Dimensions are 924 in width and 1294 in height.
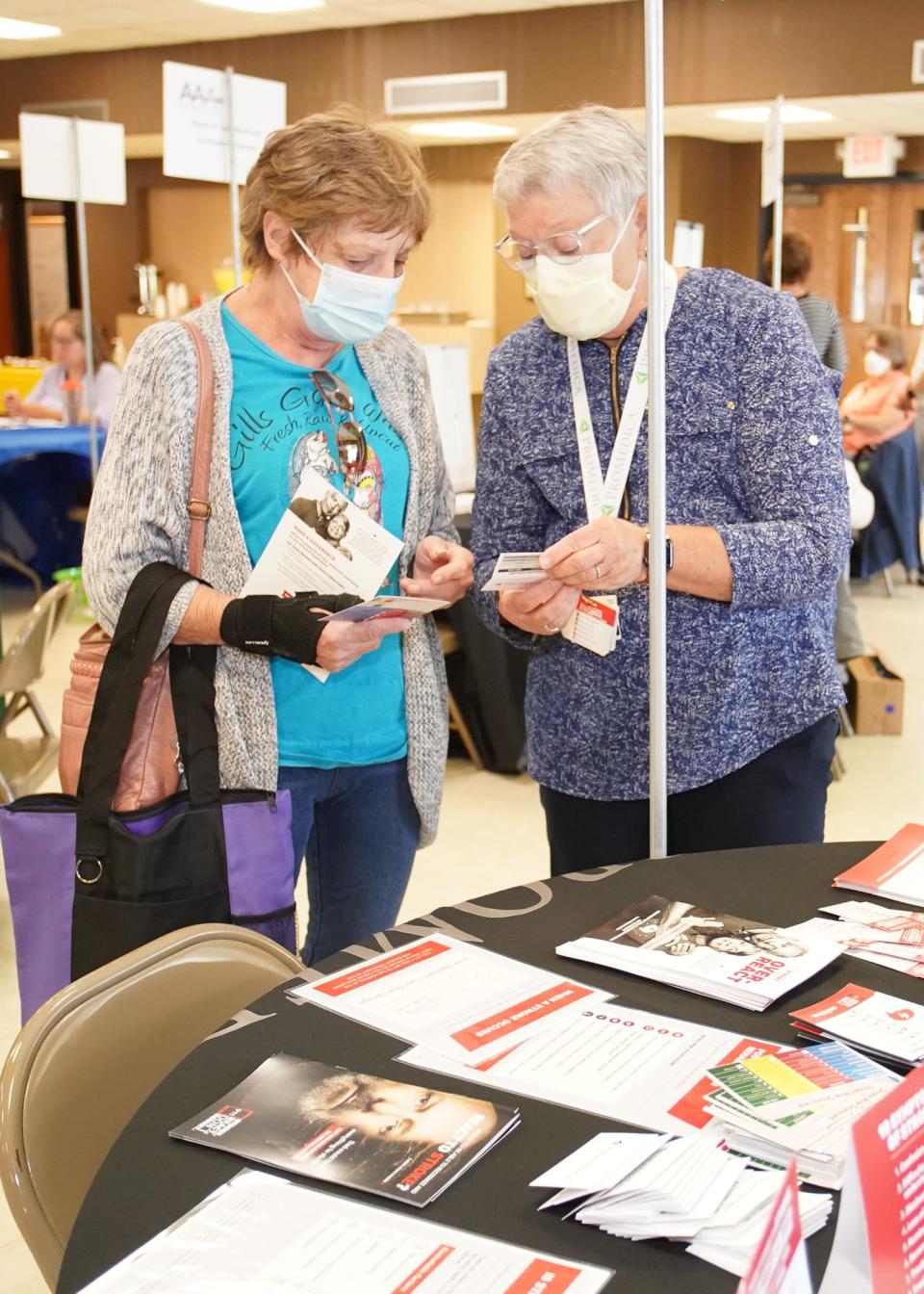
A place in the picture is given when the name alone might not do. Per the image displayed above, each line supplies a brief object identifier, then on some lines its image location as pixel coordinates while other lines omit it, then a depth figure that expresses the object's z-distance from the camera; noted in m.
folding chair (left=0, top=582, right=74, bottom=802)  3.18
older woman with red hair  1.73
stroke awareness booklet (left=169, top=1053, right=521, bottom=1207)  1.00
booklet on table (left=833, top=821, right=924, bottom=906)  1.51
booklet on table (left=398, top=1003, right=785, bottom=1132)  1.09
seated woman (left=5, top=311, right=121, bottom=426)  7.18
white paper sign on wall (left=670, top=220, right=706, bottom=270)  5.18
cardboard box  5.10
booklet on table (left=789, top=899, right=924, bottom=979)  1.35
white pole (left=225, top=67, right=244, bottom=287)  4.33
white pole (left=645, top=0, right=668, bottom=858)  1.44
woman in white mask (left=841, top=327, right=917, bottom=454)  7.46
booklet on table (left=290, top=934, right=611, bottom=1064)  1.21
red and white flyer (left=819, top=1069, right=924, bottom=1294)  0.67
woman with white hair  1.73
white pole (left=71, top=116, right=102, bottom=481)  5.32
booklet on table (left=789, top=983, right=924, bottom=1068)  1.16
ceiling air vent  8.85
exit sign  11.16
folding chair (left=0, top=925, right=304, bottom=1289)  1.24
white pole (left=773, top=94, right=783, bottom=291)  4.06
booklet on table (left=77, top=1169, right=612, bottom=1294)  0.88
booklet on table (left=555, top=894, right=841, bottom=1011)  1.28
